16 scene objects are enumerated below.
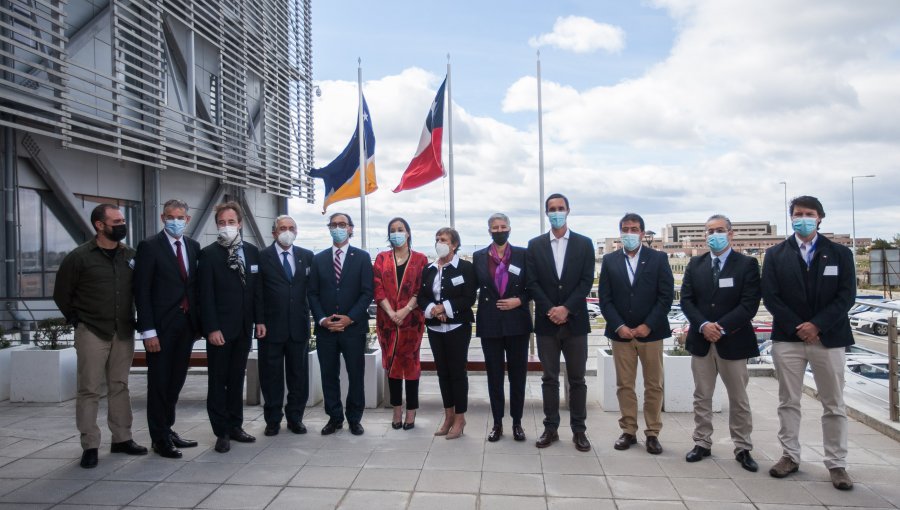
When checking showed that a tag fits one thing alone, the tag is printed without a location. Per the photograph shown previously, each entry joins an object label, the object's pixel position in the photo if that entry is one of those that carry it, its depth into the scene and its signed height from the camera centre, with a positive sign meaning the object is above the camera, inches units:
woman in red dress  227.3 -21.0
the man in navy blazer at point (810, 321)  170.1 -20.1
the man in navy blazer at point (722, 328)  186.1 -23.1
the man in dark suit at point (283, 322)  218.5 -21.9
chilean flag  505.4 +80.4
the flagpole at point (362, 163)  554.6 +84.2
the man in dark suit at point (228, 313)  204.2 -17.4
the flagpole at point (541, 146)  577.3 +100.1
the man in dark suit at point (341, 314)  224.4 -19.9
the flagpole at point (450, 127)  531.8 +111.1
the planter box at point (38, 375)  273.6 -48.6
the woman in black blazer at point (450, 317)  216.5 -21.4
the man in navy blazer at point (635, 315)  200.7 -20.3
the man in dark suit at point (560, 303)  206.7 -16.4
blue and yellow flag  565.9 +78.6
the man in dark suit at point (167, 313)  196.2 -16.5
